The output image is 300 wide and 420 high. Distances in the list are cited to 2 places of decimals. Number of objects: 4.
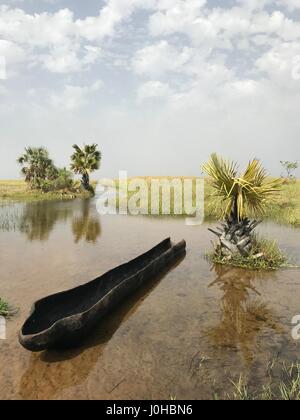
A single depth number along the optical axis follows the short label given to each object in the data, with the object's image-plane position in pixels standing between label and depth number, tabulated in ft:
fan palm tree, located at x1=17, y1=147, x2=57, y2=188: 162.09
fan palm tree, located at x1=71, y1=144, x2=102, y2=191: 155.22
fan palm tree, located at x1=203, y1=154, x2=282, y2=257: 41.73
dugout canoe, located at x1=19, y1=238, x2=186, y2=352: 19.33
